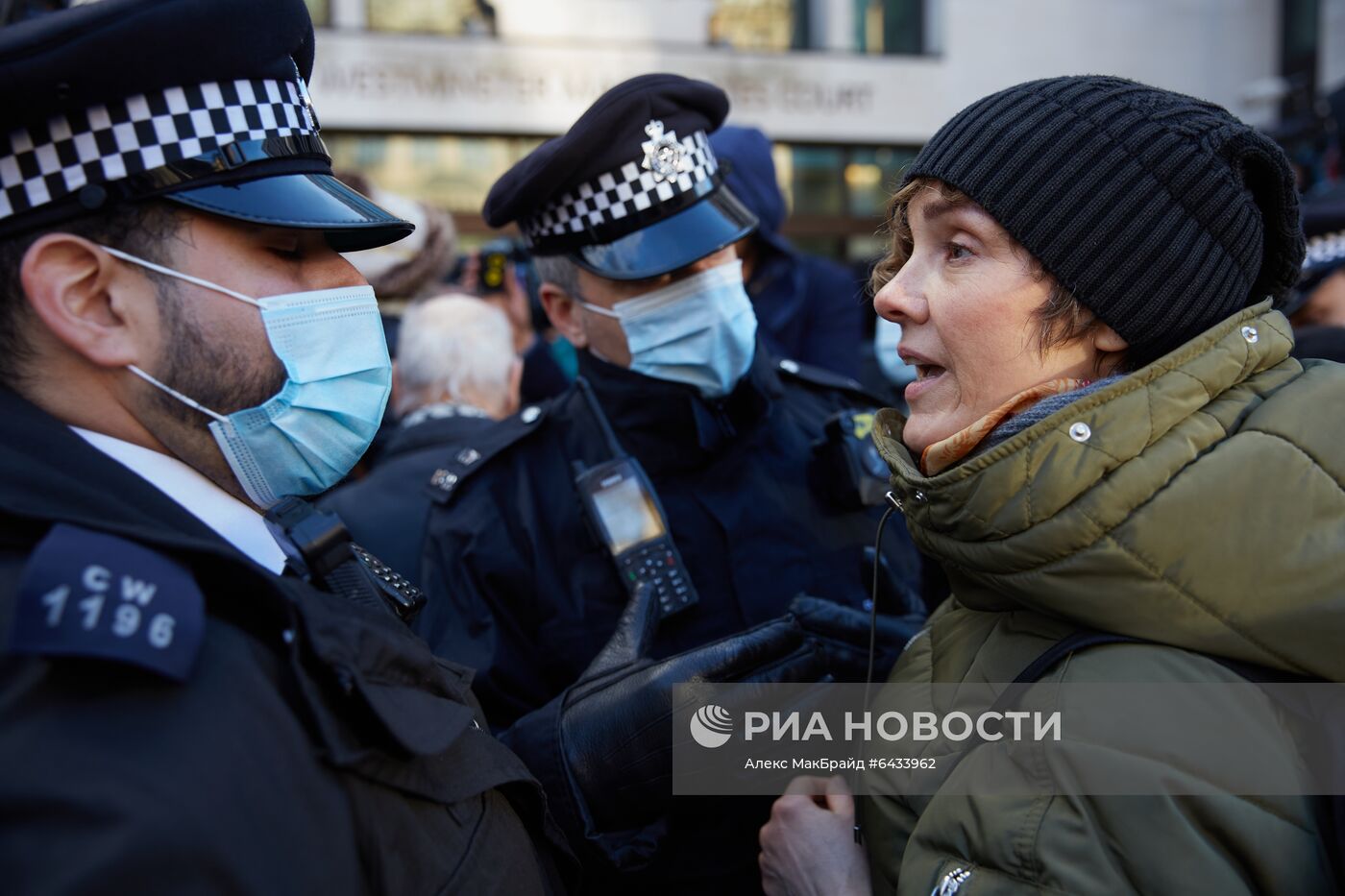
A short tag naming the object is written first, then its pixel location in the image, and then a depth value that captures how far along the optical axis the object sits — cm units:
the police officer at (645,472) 203
